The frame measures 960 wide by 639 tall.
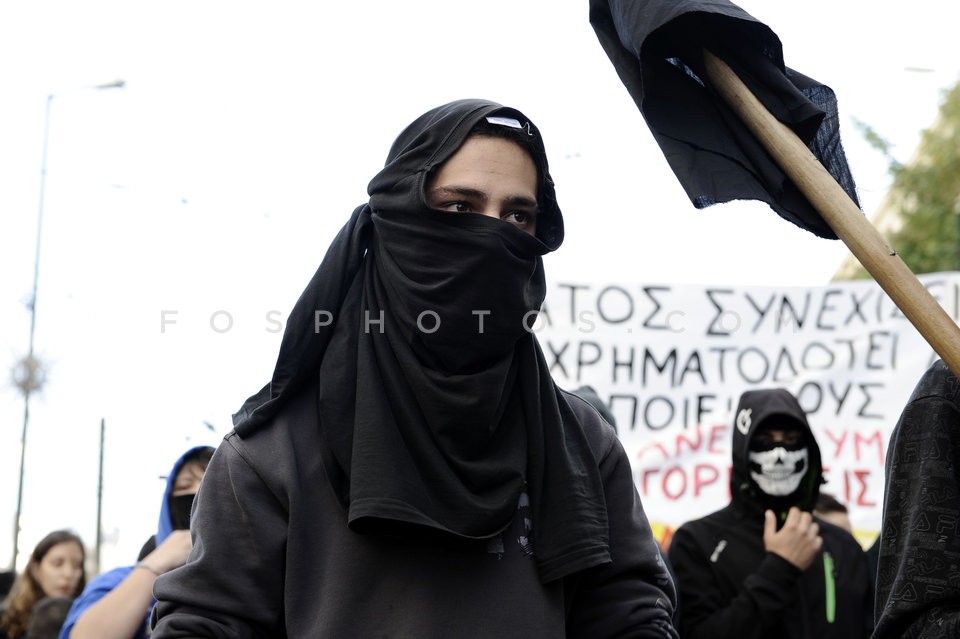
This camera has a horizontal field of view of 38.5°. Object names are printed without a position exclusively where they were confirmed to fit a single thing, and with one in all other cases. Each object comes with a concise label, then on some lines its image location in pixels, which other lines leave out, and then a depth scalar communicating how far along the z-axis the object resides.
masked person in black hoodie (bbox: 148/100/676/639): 2.28
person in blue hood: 4.32
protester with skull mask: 4.73
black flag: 2.37
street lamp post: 17.52
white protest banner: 7.67
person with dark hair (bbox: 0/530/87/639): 6.20
